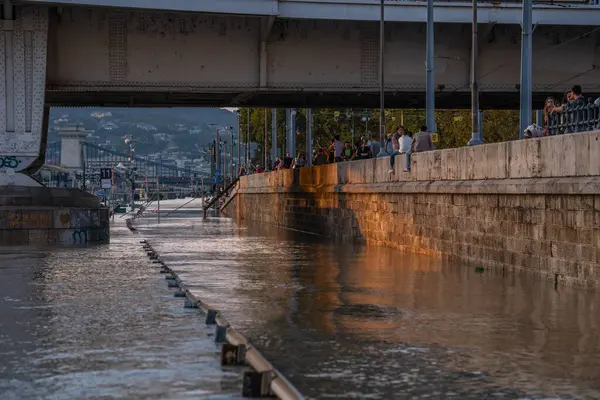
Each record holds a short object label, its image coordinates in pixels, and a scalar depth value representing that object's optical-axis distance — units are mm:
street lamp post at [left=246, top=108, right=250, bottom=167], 108262
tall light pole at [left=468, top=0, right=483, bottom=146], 30047
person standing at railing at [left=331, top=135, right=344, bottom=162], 51147
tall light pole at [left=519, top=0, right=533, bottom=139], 30906
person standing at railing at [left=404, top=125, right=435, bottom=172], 33469
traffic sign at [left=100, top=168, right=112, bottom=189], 78875
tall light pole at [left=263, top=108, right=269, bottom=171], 92062
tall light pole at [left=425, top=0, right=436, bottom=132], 37844
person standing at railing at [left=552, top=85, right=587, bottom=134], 22734
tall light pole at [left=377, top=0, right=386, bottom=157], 39156
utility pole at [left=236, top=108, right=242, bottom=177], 133975
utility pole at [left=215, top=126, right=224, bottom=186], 163750
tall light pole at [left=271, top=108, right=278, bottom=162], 90188
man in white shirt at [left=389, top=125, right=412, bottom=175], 34906
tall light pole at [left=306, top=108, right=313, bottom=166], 73188
